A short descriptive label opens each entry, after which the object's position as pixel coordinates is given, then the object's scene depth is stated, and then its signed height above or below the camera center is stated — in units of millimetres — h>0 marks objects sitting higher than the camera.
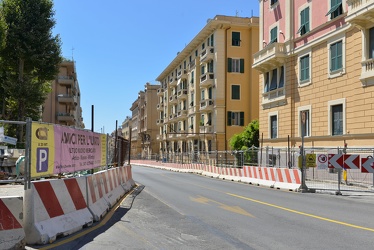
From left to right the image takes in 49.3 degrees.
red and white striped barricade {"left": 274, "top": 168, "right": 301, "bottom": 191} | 18625 -1701
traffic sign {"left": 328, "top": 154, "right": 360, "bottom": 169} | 17153 -741
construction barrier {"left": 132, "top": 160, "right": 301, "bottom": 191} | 18938 -1894
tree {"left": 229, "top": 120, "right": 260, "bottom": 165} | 40625 +483
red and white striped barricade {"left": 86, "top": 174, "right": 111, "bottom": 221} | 9594 -1434
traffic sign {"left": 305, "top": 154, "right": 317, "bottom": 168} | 18234 -750
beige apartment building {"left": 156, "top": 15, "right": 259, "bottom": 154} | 50312 +7950
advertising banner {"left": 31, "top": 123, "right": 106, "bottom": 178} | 7566 -182
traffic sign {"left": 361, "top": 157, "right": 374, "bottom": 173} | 16859 -879
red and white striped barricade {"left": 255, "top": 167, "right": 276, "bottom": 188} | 20953 -1766
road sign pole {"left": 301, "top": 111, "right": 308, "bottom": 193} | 18000 -1541
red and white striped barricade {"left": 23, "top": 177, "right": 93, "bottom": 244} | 6867 -1292
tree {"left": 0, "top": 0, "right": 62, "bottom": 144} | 32000 +7247
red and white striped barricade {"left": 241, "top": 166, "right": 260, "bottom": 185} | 23203 -1939
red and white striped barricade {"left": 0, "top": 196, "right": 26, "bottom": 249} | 6379 -1325
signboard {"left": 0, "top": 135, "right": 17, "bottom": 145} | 7066 +18
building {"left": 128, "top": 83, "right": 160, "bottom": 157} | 96562 +5040
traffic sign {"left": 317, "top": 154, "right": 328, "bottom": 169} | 17641 -767
